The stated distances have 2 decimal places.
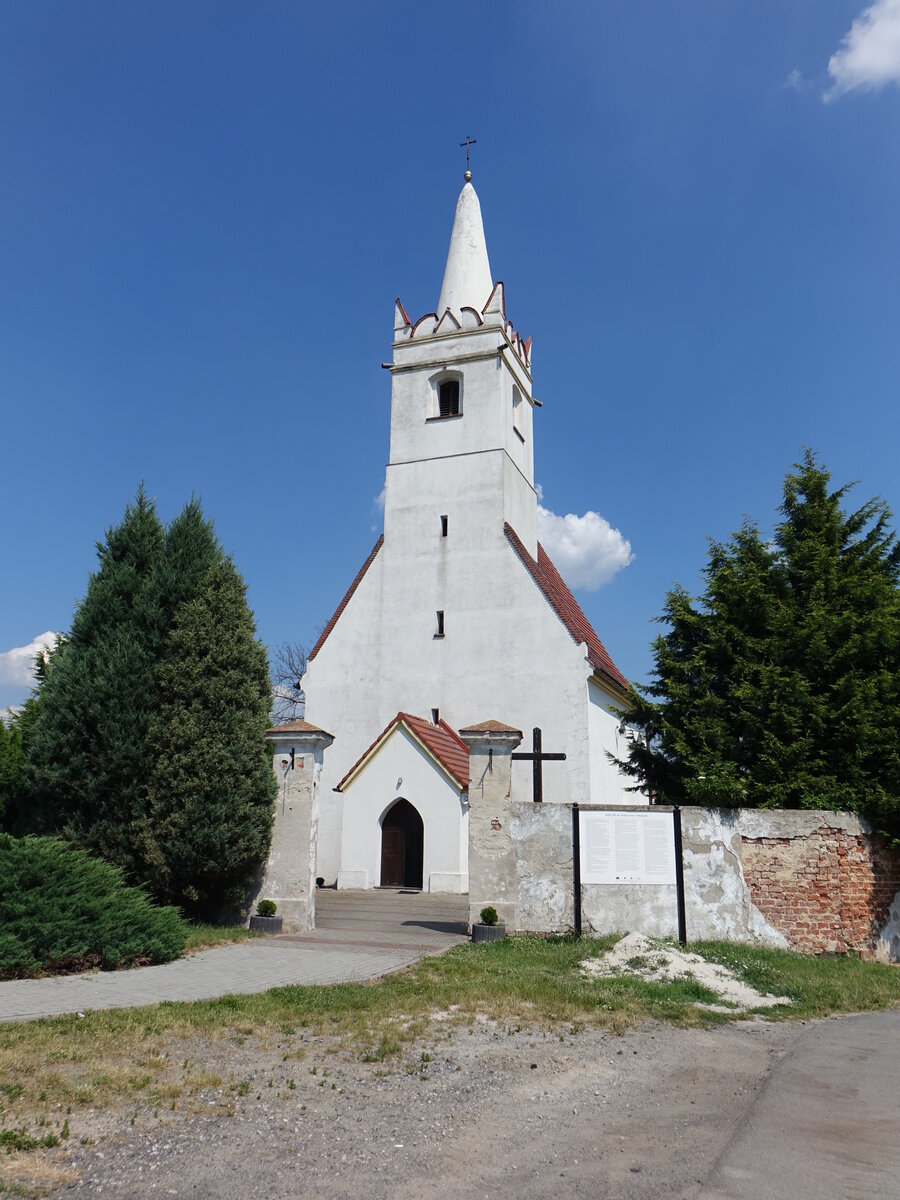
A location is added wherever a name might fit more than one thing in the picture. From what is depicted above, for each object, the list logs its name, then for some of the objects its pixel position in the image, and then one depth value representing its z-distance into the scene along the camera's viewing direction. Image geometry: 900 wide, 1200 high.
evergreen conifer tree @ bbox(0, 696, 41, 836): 13.16
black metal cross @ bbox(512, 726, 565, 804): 14.79
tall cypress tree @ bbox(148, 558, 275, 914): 12.72
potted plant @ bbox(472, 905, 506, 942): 12.12
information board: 12.04
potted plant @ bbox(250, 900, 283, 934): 13.16
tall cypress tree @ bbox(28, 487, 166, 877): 12.80
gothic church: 21.84
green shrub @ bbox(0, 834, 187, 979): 9.11
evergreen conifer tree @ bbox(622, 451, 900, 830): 12.53
